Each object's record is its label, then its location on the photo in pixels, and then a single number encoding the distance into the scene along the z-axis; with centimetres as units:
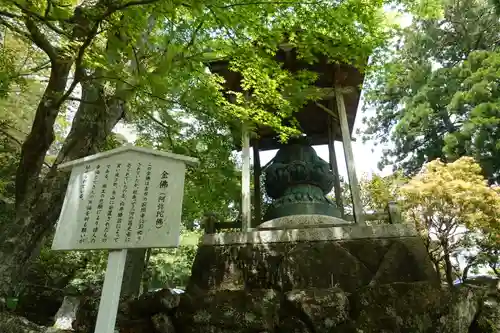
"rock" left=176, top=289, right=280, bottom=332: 331
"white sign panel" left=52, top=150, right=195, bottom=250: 249
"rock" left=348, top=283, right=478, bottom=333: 314
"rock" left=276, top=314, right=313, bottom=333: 328
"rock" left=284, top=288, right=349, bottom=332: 327
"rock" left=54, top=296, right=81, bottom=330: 530
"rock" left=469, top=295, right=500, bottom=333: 328
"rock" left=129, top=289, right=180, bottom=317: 368
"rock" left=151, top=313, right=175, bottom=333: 345
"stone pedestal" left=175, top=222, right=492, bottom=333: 323
